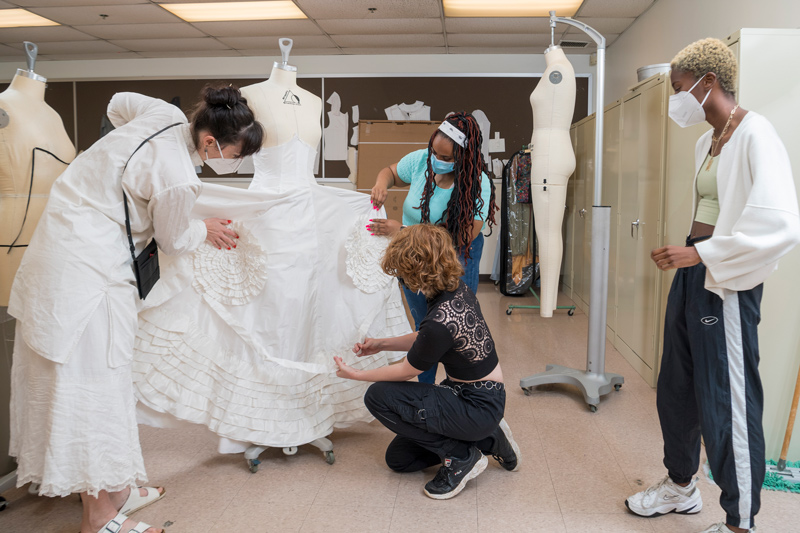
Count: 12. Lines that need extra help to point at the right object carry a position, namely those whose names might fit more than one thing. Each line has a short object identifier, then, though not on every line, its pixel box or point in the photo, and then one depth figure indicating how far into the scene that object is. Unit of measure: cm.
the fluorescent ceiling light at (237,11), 493
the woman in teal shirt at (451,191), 244
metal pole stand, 292
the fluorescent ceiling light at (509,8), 479
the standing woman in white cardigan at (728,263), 166
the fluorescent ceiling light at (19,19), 516
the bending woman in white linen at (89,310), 169
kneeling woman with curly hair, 207
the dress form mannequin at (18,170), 231
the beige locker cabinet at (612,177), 400
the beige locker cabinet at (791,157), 229
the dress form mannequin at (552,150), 304
